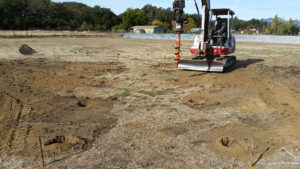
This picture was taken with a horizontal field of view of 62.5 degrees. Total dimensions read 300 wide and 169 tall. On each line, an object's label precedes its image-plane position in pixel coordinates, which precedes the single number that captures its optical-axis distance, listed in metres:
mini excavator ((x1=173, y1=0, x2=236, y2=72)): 12.41
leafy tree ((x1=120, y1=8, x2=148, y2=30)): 108.08
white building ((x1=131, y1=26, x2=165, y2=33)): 95.97
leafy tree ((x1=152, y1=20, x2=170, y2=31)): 117.12
